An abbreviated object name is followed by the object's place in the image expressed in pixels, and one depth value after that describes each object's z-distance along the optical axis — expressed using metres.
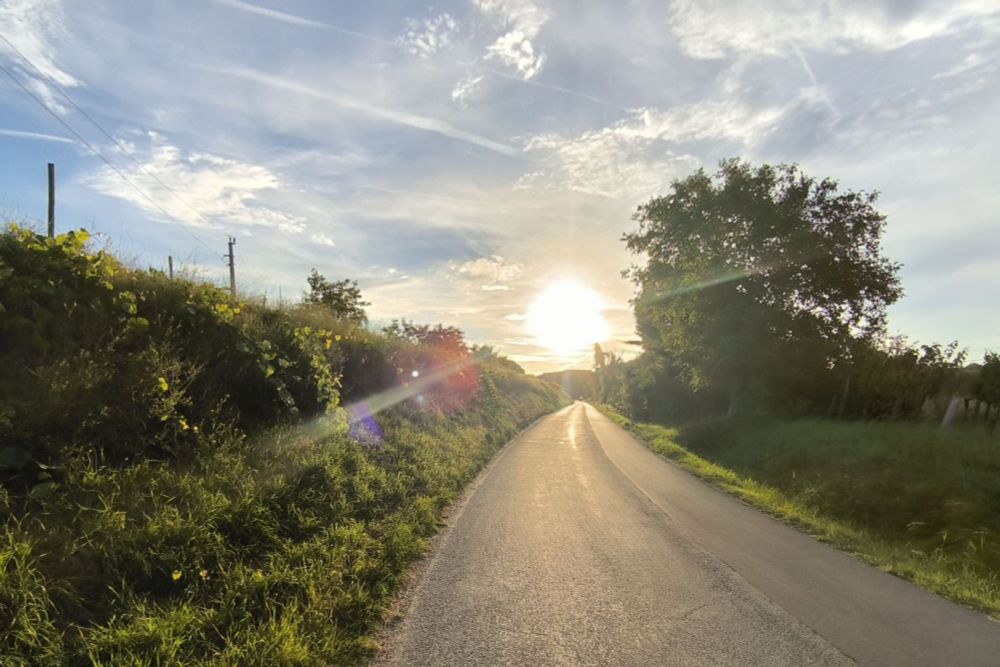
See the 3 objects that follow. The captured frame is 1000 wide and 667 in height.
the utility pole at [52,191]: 13.98
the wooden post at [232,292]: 8.10
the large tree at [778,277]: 22.73
